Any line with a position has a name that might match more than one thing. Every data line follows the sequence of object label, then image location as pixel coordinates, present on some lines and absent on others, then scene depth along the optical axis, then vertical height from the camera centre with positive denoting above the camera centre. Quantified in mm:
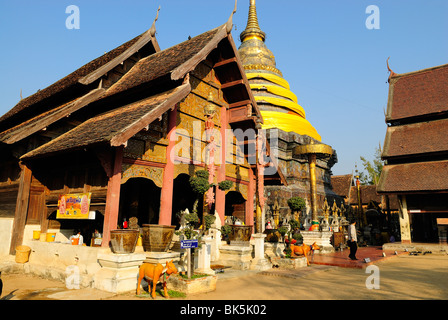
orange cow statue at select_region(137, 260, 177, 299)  6594 -1019
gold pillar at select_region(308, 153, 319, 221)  17770 +2299
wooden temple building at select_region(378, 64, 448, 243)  19438 +4895
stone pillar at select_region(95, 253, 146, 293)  7031 -1106
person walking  12656 -600
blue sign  7007 -445
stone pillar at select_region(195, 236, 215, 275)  7690 -862
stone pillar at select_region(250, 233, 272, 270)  10297 -920
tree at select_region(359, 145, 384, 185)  51238 +8904
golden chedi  26500 +12245
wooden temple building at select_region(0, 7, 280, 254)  8665 +2553
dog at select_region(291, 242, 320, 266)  11297 -873
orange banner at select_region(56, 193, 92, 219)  8828 +460
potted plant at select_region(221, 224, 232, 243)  9945 -157
